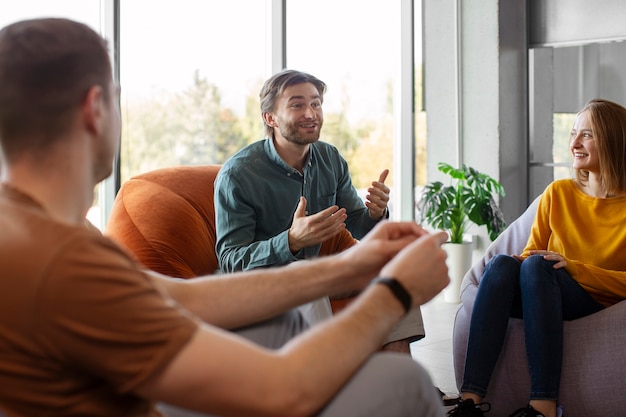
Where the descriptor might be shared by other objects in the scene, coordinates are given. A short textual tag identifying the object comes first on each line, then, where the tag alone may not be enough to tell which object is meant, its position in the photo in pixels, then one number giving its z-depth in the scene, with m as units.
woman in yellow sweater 2.75
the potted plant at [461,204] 5.55
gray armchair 2.71
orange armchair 3.01
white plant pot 5.65
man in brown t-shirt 1.07
